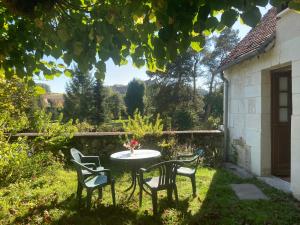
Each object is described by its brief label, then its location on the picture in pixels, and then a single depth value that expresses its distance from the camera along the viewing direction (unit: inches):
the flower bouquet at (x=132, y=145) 187.1
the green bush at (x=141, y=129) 275.9
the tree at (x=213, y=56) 933.0
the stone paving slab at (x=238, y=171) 215.6
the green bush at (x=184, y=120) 699.4
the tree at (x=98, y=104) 957.1
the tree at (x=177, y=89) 891.0
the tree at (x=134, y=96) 1078.0
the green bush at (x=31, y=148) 183.8
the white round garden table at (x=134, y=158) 171.8
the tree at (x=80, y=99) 990.5
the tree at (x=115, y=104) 1234.9
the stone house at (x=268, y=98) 167.3
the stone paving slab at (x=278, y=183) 176.9
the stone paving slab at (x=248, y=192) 168.9
